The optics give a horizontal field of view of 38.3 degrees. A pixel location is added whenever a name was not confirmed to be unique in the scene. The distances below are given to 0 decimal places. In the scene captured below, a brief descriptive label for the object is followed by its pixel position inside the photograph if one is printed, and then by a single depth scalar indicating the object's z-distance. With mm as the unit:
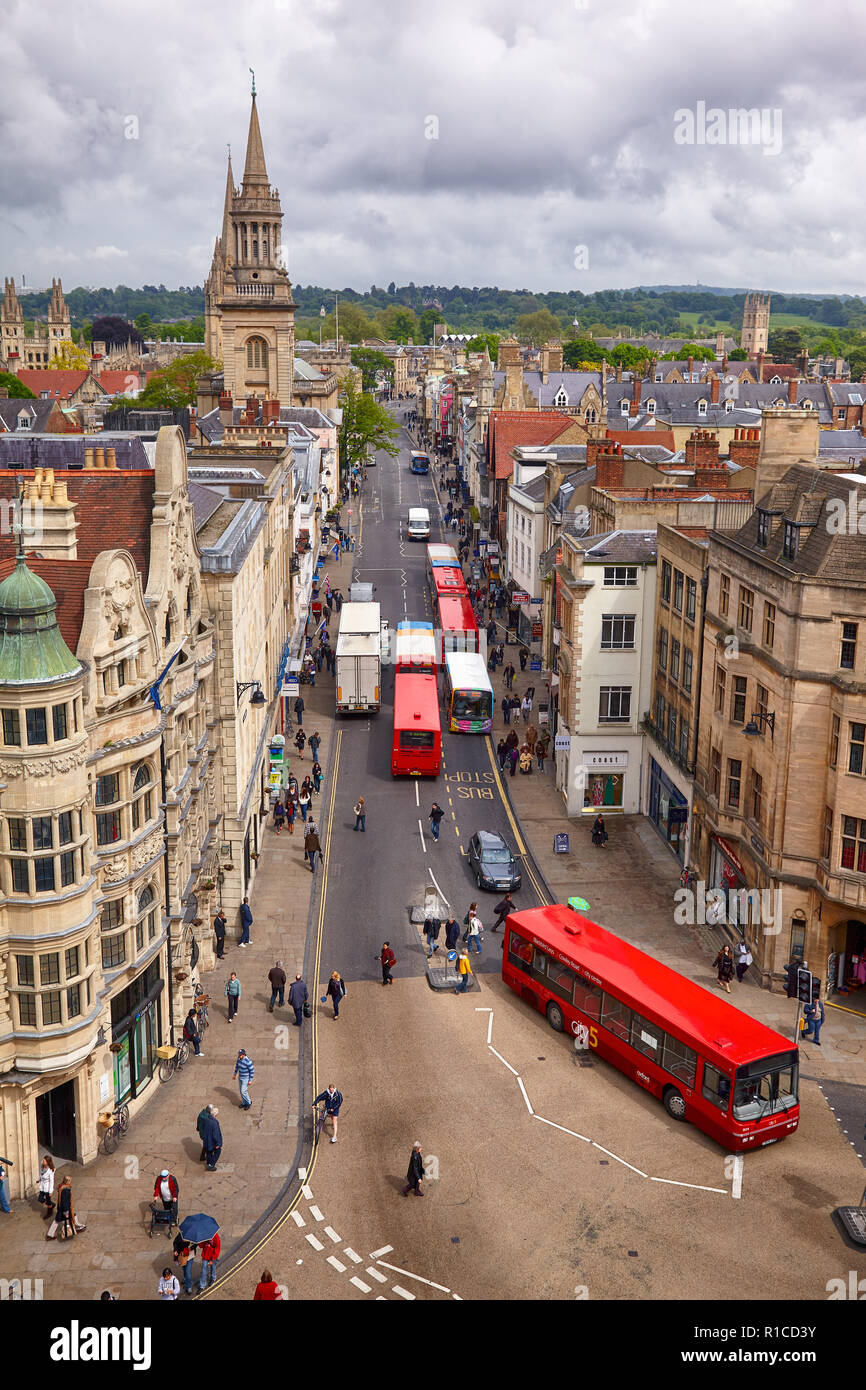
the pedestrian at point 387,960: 40969
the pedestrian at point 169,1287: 25922
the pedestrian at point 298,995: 38500
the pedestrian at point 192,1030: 36844
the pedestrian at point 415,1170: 29922
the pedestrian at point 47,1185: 29453
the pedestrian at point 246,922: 43844
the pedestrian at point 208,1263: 27109
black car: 48344
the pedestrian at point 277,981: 39438
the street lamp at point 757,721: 41344
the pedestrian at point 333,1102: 32531
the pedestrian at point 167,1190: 28641
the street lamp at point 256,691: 44919
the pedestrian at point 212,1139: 30969
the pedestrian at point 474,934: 43656
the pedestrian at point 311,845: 51000
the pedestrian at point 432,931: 44000
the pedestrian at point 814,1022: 37812
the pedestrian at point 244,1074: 34156
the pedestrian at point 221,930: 42375
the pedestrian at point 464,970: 41156
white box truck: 69688
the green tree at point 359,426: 148750
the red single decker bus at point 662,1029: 31438
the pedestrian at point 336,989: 38938
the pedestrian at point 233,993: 38688
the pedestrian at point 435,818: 53250
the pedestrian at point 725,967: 40469
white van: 126438
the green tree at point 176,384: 136625
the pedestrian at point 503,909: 44781
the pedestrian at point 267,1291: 25453
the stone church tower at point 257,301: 112188
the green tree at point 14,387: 164000
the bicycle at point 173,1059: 35312
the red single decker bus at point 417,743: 60375
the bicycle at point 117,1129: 32000
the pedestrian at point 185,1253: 26828
